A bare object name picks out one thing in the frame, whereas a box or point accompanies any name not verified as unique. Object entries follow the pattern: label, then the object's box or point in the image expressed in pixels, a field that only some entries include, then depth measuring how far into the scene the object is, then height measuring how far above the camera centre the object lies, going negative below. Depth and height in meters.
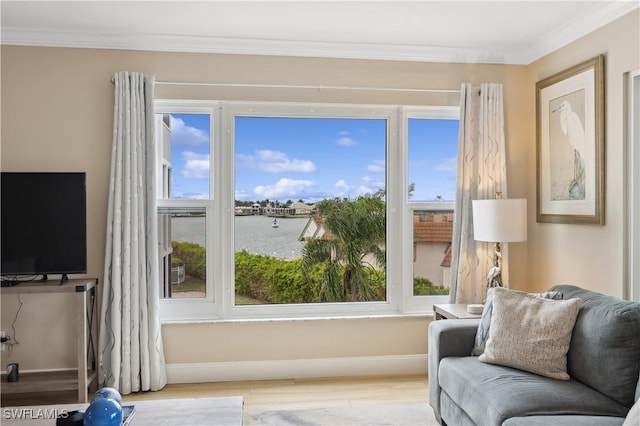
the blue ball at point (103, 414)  1.85 -0.78
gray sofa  2.08 -0.81
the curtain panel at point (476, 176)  3.80 +0.30
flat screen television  3.22 -0.06
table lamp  3.28 -0.04
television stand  3.10 -0.96
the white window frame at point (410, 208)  3.91 +0.05
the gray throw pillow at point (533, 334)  2.40 -0.62
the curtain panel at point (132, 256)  3.38 -0.30
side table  3.25 -0.69
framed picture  3.15 +0.49
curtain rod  3.63 +1.00
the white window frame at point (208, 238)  3.73 -0.19
